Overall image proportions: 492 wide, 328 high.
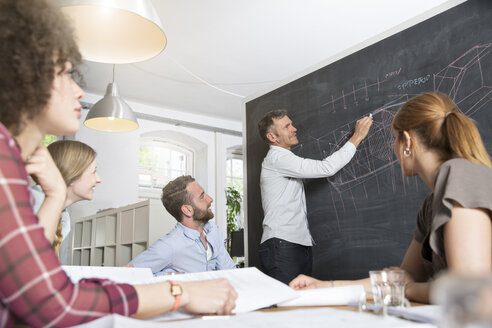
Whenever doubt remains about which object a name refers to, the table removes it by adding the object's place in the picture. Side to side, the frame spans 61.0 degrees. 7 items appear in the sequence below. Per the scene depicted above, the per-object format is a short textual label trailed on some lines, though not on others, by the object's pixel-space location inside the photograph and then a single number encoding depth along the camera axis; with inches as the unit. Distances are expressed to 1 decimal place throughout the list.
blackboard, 76.8
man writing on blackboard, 95.3
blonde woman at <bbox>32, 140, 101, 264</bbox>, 76.4
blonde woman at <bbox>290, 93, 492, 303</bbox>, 35.6
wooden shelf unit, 180.1
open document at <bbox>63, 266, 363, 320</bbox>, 35.5
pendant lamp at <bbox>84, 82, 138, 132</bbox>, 145.0
